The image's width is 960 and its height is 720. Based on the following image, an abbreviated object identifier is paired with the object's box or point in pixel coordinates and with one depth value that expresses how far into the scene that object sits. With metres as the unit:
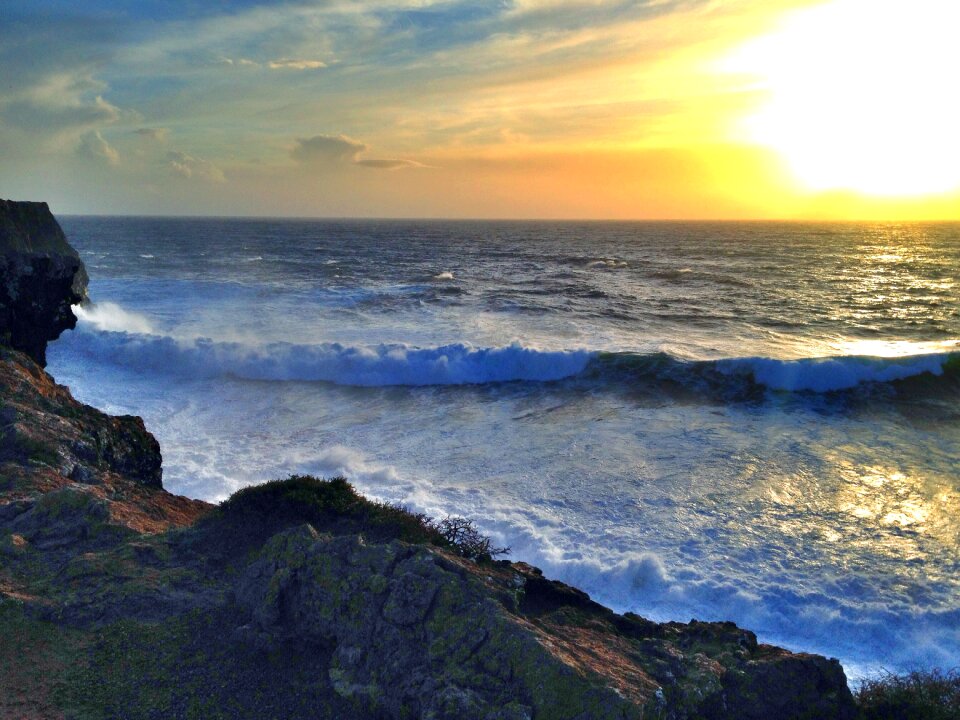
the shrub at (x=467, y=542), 6.76
